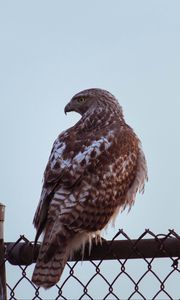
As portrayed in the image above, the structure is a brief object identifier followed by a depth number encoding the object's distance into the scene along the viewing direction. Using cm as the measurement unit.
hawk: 845
